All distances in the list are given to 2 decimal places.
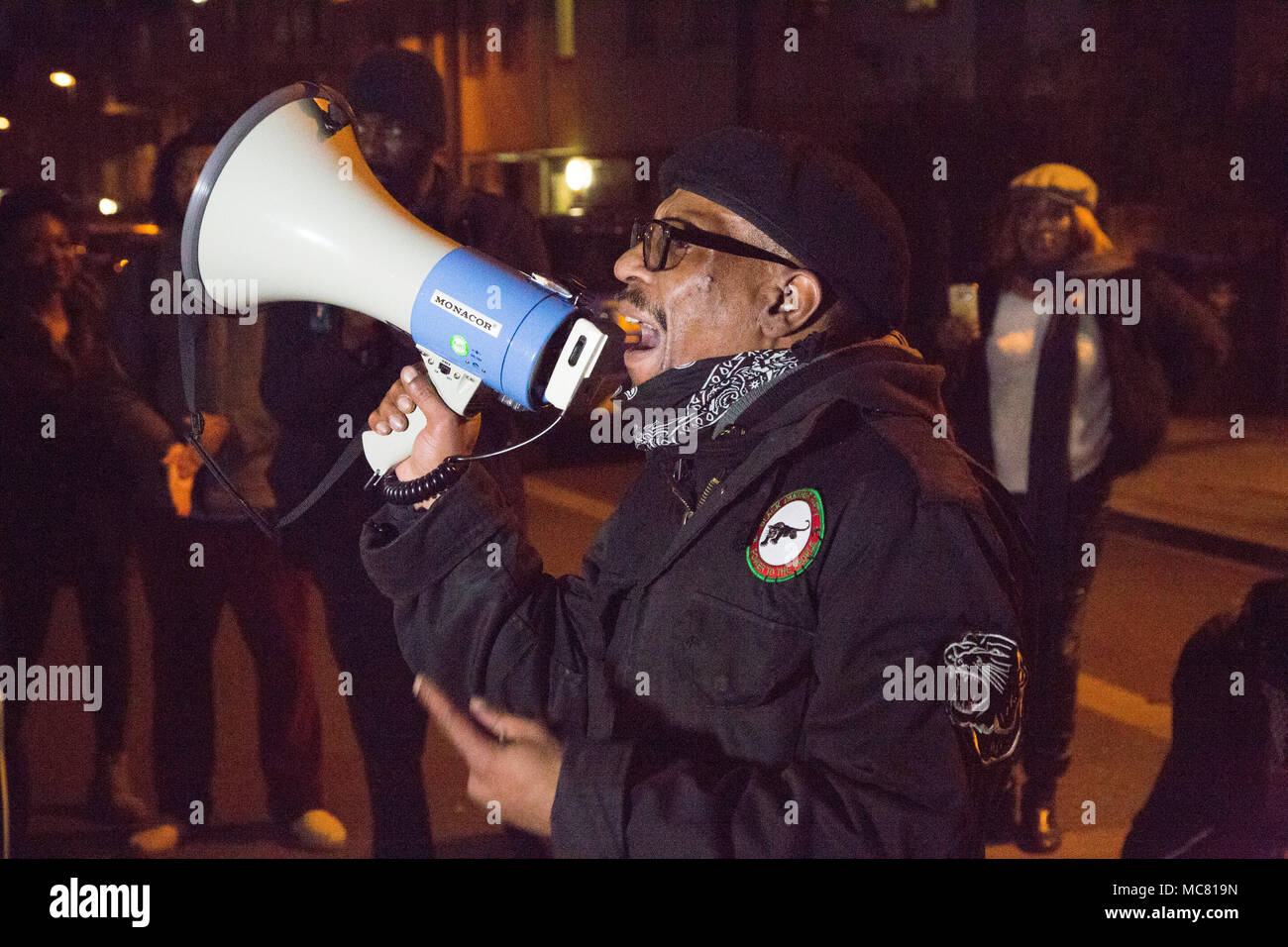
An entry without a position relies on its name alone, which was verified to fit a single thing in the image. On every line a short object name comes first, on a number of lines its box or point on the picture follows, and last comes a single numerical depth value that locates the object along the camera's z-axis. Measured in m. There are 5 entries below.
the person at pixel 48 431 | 3.45
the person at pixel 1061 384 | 3.69
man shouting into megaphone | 1.48
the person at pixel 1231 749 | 2.21
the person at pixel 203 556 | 3.28
